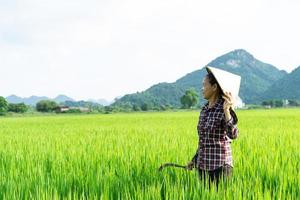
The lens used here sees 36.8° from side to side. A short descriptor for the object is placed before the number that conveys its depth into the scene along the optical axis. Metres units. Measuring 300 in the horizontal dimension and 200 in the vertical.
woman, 3.08
